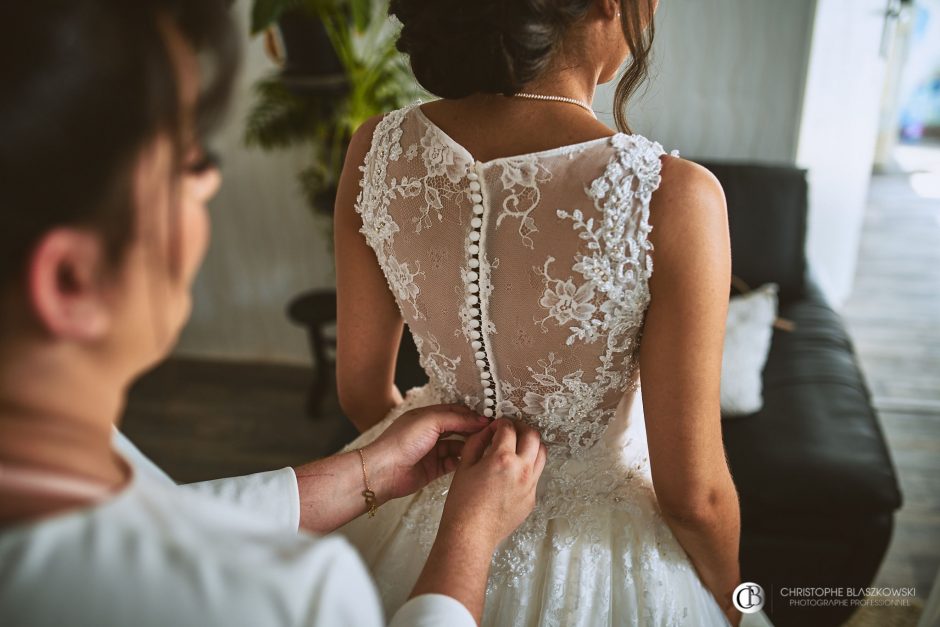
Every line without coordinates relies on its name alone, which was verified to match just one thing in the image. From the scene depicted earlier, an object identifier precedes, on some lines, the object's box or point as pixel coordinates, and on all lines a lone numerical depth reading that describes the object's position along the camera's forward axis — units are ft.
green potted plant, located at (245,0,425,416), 7.50
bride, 2.60
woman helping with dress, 1.31
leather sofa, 5.40
